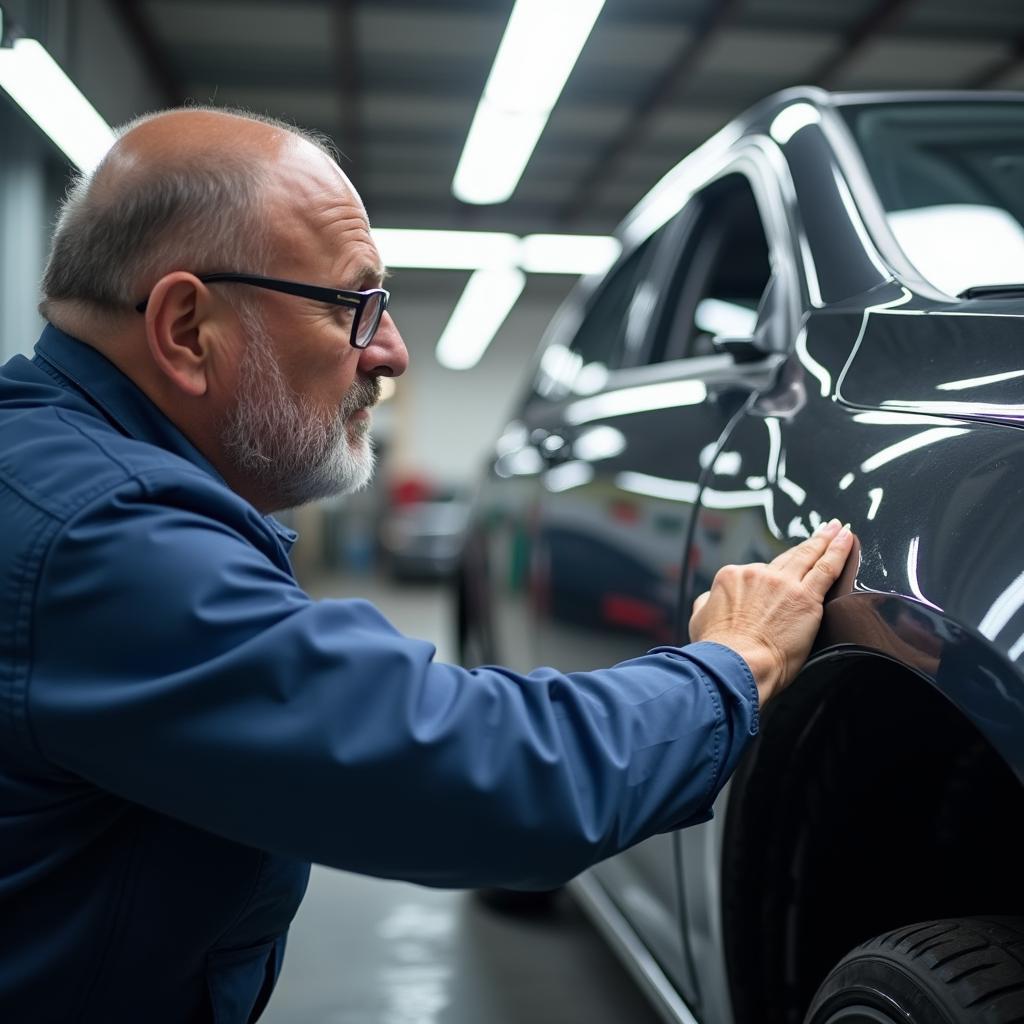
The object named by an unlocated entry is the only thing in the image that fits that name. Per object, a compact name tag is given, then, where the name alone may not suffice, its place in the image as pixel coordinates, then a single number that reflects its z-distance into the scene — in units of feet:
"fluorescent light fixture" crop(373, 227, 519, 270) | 34.96
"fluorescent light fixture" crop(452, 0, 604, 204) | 17.47
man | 2.79
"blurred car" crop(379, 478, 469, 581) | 39.88
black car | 3.19
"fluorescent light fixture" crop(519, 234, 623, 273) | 36.04
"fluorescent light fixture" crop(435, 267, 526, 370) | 41.14
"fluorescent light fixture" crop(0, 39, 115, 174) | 12.90
